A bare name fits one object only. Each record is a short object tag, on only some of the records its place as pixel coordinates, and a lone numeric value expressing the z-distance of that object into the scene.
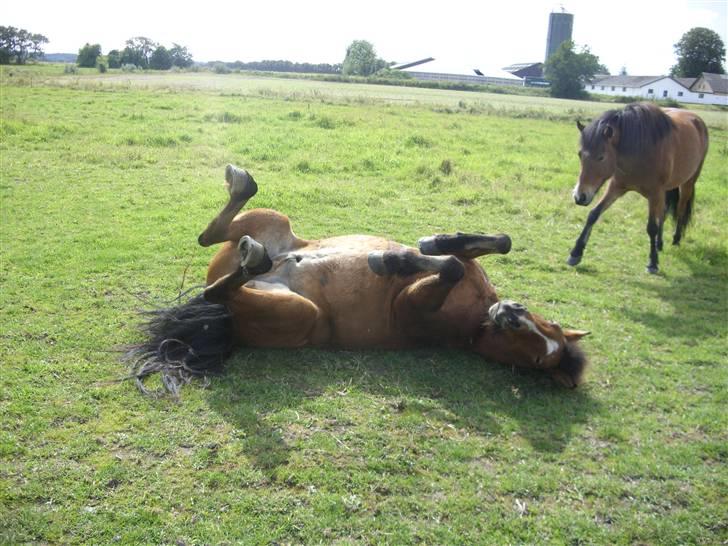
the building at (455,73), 79.75
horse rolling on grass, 4.13
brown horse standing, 7.45
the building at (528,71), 87.25
